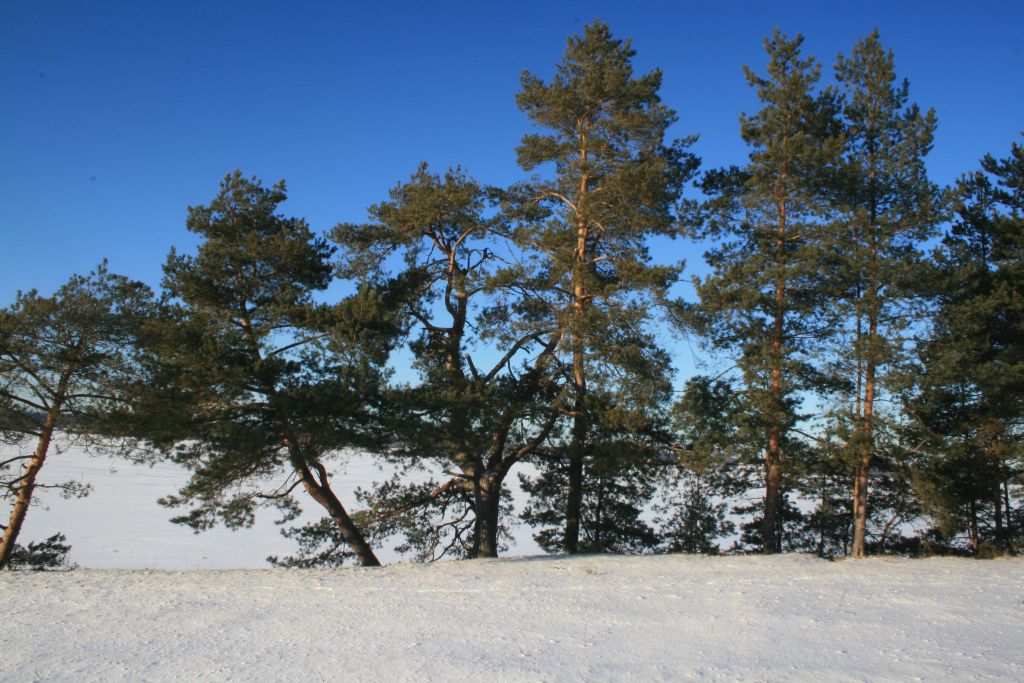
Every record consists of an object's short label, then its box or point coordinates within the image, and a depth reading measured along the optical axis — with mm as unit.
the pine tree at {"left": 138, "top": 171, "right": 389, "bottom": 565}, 12391
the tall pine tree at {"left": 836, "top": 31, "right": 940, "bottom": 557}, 13219
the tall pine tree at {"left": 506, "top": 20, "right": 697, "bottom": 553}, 14500
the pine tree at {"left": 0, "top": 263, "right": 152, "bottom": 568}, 13258
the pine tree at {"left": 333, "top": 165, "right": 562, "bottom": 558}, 14562
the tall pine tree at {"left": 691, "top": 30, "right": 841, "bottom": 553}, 13766
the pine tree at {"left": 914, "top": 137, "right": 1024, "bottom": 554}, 13223
